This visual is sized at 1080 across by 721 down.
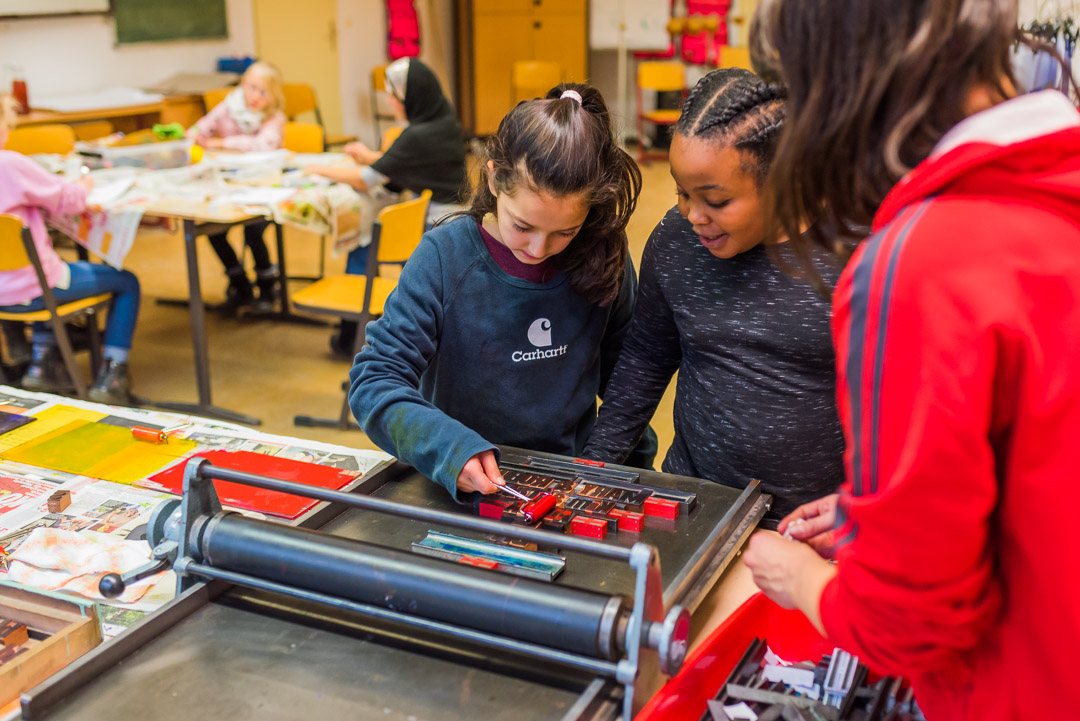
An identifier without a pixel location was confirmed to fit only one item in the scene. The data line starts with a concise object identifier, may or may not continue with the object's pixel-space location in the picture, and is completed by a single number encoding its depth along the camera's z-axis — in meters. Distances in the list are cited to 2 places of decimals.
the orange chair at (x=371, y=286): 3.32
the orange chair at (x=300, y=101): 7.30
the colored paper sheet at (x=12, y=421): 1.57
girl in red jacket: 0.58
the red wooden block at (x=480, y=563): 0.97
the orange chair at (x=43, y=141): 4.51
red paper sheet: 1.28
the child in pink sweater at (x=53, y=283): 3.26
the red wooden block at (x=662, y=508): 1.11
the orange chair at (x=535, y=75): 8.42
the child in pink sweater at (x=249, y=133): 4.73
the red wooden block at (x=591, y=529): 1.06
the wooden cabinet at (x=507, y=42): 8.95
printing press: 0.80
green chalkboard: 6.53
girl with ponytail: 1.29
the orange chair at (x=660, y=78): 8.30
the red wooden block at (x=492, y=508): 1.13
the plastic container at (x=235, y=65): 7.10
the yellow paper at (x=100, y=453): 1.43
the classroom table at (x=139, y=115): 5.58
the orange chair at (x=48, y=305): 3.15
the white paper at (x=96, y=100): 5.82
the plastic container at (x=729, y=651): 0.87
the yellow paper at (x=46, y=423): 1.53
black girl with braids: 1.21
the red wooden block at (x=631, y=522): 1.08
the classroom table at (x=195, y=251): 3.38
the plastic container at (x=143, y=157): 4.08
